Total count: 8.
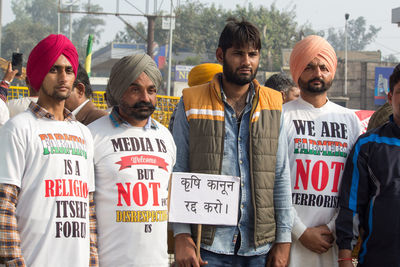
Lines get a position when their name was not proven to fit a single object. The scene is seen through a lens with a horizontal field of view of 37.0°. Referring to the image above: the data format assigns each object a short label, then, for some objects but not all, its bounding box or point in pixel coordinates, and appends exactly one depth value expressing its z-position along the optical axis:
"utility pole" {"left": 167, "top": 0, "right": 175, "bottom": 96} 29.71
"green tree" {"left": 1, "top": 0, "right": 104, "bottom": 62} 98.70
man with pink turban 3.00
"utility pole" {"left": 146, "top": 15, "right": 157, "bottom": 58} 27.38
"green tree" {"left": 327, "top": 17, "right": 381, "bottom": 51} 150.25
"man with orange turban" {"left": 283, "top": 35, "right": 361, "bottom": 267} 3.93
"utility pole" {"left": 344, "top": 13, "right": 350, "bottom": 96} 46.09
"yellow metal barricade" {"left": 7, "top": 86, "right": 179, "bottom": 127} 8.19
